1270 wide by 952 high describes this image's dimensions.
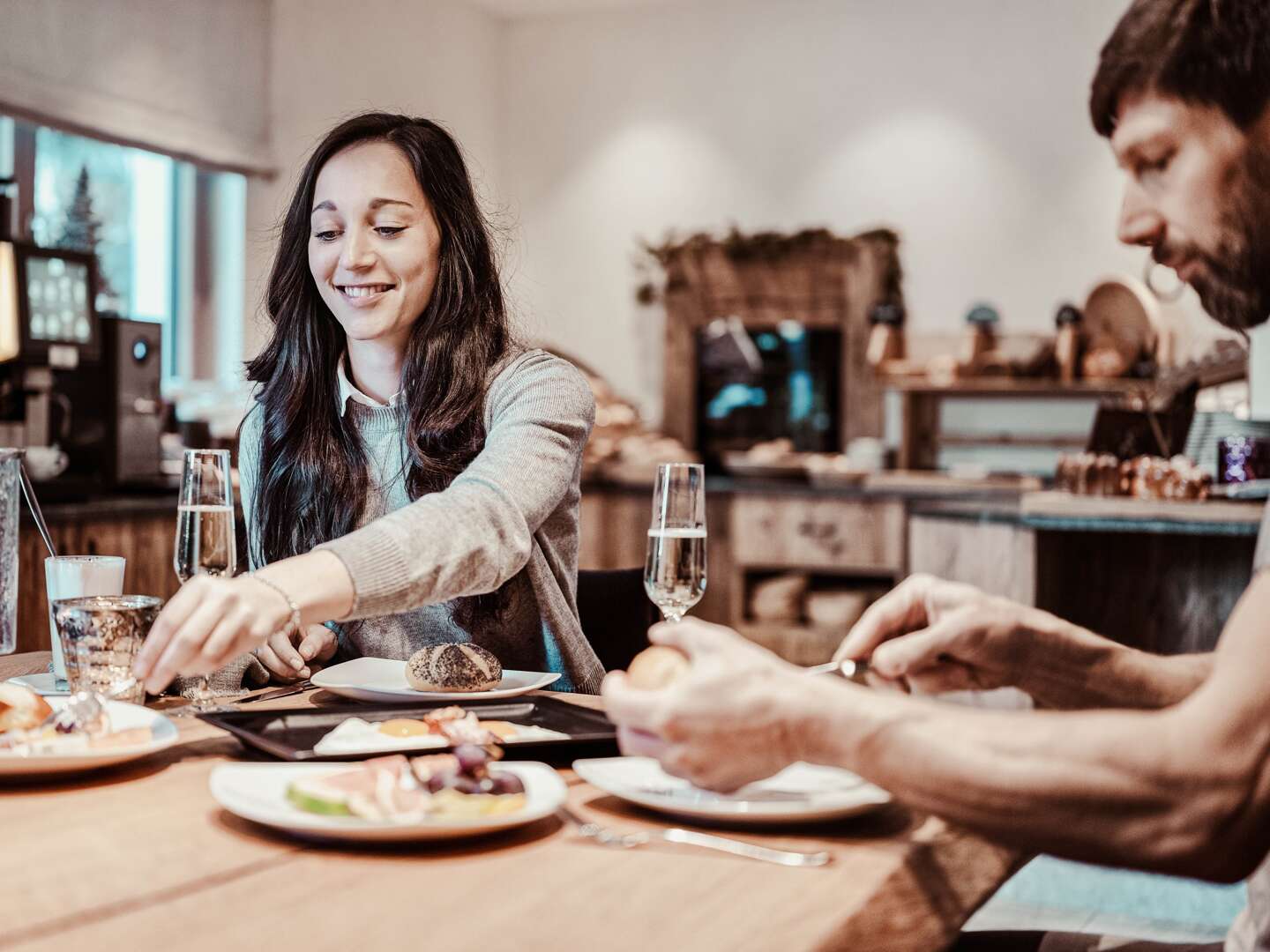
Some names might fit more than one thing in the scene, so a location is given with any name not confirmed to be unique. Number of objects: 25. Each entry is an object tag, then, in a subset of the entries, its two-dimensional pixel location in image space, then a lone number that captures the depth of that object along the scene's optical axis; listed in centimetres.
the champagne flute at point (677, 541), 146
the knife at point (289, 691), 156
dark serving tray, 121
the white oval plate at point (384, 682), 144
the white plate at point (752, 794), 104
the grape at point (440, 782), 103
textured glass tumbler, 130
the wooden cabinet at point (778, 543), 554
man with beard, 85
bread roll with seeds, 148
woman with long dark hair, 187
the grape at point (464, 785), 103
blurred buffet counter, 355
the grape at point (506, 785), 104
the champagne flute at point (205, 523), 141
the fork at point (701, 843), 98
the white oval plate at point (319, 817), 96
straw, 164
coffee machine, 372
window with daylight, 513
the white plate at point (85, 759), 111
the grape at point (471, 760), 105
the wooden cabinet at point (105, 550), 358
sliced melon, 99
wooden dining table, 82
